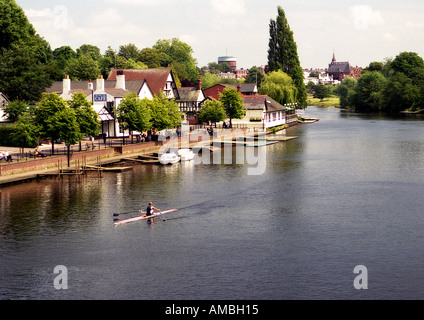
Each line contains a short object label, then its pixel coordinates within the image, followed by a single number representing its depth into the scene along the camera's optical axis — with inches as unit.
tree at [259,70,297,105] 6067.9
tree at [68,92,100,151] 2952.8
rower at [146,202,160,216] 1860.2
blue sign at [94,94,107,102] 3560.5
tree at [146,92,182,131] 3582.7
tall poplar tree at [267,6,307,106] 6619.1
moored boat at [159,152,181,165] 3076.5
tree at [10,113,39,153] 2765.7
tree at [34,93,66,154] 2778.1
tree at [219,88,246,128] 4731.8
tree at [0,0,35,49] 4101.9
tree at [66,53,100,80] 5398.6
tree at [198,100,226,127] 4458.7
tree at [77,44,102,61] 7096.5
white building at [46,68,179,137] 3580.2
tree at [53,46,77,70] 7034.9
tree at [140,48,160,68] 7800.2
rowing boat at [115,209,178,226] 1798.2
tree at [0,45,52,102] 3629.4
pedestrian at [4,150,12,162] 2557.8
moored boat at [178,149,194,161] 3238.2
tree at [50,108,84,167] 2765.7
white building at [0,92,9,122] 3456.4
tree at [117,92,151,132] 3393.2
